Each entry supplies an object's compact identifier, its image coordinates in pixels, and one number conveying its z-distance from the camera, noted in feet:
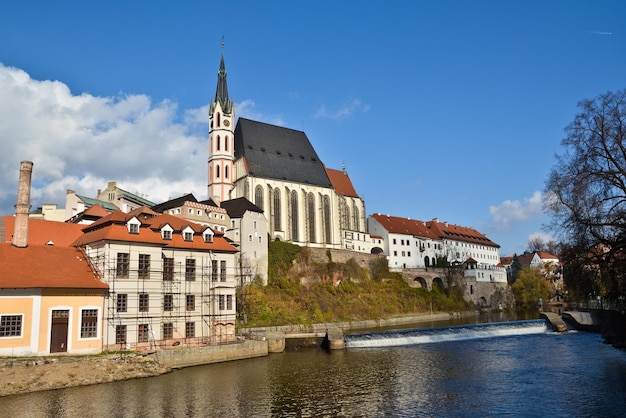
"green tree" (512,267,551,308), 329.52
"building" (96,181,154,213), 246.47
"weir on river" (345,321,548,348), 150.10
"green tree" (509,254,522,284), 390.01
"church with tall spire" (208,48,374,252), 263.29
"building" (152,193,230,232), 204.54
